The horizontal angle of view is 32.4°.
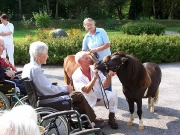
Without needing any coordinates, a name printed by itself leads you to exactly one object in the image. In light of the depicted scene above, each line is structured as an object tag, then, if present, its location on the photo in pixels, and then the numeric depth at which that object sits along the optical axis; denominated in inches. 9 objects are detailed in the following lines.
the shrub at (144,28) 739.4
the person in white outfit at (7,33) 341.1
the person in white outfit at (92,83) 189.6
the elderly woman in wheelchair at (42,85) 164.2
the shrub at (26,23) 1093.6
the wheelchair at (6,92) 206.5
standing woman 230.8
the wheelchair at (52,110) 158.1
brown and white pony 189.6
